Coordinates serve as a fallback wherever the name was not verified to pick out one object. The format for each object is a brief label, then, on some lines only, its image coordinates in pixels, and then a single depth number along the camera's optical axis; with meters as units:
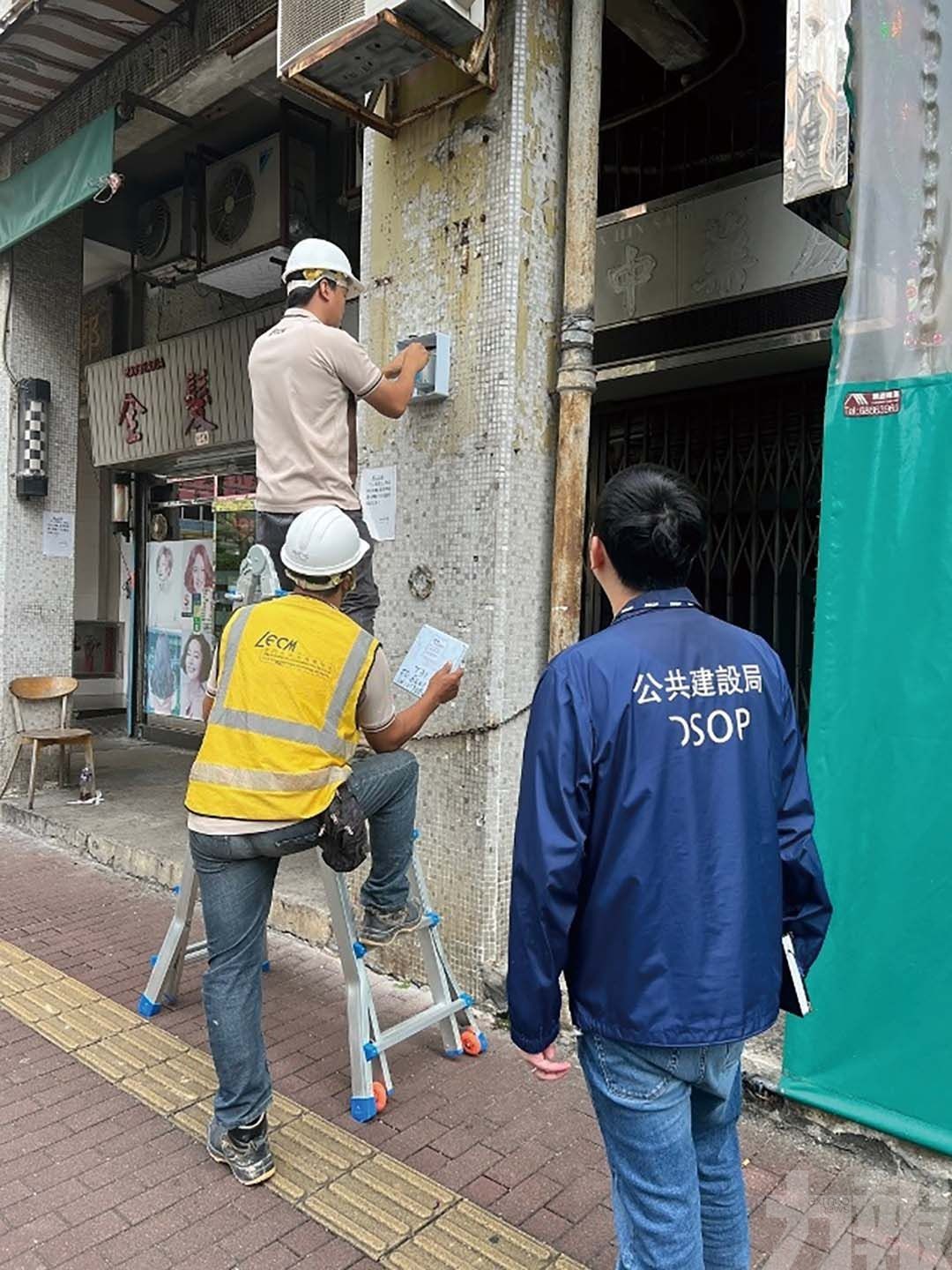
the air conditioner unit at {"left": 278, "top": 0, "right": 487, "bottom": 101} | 3.57
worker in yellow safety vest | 2.76
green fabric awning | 6.18
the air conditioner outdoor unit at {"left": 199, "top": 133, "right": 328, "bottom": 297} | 7.02
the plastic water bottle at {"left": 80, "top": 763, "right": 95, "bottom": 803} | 7.15
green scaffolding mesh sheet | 2.79
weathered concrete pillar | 3.80
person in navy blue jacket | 1.84
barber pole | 7.49
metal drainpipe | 3.83
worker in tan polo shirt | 3.41
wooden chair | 7.04
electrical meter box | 3.93
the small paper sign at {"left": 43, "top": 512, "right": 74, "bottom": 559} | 7.72
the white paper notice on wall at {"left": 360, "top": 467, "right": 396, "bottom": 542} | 4.20
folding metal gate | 5.17
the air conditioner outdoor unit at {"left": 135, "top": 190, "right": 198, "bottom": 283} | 7.81
